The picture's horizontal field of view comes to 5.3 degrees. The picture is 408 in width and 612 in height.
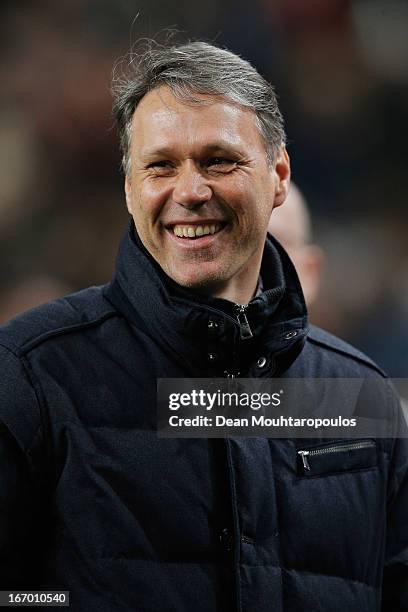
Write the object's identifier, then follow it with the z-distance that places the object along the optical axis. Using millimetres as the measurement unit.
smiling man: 4519
